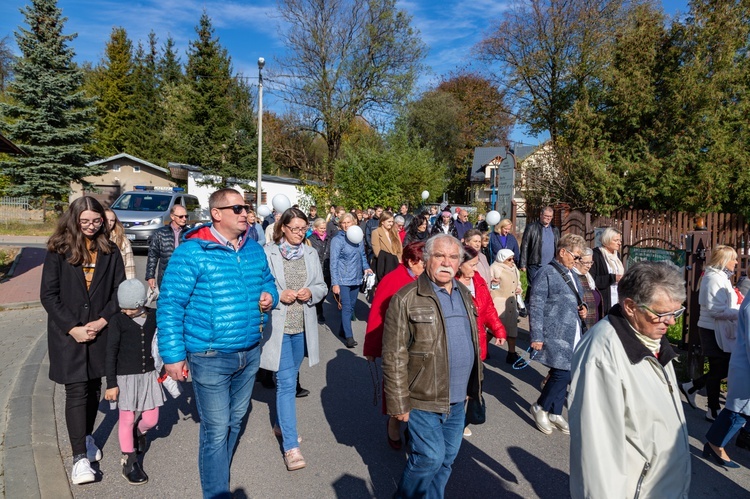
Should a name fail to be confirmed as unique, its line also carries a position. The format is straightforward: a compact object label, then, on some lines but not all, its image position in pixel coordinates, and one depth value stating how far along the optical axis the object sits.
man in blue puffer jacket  2.87
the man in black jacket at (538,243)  8.45
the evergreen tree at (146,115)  49.72
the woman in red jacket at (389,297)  3.56
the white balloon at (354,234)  7.42
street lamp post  22.41
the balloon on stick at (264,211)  12.96
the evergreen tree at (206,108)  32.12
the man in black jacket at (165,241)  6.75
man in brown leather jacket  2.78
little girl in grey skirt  3.51
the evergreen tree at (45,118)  26.75
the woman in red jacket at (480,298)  4.18
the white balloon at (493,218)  12.70
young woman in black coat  3.44
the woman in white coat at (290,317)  3.86
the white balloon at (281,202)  10.16
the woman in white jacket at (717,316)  4.48
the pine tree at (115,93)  50.03
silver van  16.67
